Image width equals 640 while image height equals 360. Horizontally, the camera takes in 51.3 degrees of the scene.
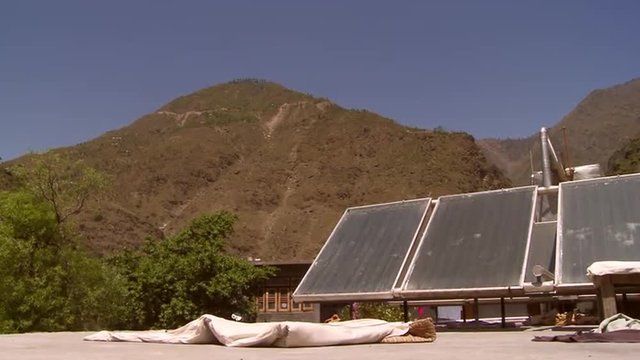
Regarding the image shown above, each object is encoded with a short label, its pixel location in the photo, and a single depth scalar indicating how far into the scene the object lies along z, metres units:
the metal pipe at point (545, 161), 15.77
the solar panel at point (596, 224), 10.13
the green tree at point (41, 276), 19.17
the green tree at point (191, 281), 26.33
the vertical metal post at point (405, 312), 13.00
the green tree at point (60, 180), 22.08
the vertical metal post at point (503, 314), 12.25
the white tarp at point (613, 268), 8.71
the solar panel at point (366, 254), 11.98
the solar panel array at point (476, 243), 10.60
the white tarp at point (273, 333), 7.51
